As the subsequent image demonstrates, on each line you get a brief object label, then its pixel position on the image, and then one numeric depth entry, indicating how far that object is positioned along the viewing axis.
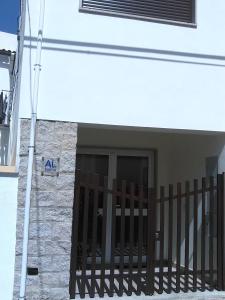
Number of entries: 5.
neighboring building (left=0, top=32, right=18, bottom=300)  5.82
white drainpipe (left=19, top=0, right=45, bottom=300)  5.57
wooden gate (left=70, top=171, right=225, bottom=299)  6.35
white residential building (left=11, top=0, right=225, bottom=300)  6.04
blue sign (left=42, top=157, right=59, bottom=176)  6.06
